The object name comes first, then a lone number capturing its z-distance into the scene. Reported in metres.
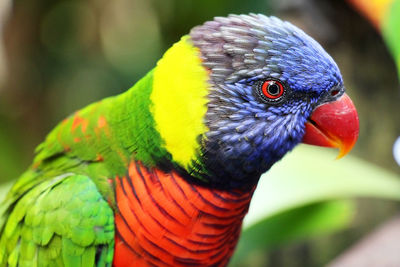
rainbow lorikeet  1.39
